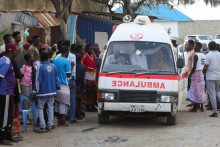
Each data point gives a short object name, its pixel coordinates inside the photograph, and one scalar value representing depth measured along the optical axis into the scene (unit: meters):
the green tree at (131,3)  24.44
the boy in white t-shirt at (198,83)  12.77
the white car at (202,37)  45.10
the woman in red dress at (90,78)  12.36
